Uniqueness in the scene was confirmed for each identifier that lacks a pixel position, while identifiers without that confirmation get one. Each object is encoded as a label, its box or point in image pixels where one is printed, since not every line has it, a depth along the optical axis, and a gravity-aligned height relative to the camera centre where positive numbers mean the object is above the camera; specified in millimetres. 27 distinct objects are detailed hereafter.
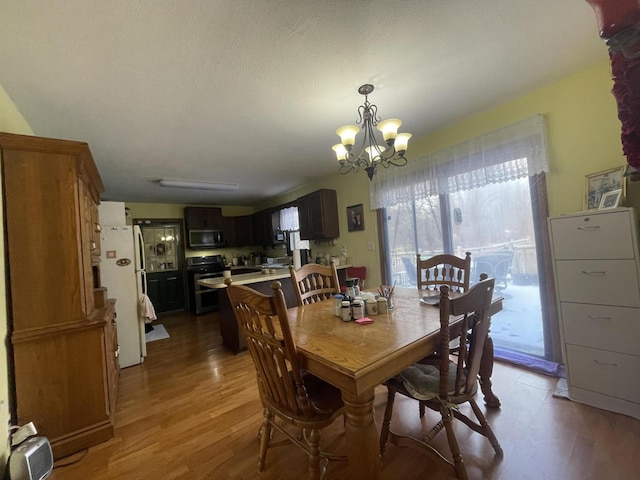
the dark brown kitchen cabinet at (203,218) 5559 +792
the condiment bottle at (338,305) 1543 -380
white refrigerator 2836 -229
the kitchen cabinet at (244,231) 6176 +475
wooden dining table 961 -452
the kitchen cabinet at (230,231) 6008 +490
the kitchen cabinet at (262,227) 5652 +495
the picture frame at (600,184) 1760 +254
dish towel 2912 -560
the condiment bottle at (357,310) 1493 -393
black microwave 5553 +344
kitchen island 3019 -572
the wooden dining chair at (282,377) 1071 -585
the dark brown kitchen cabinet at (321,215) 4078 +473
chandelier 1653 +669
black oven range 5168 -488
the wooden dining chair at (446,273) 2043 -331
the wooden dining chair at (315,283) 2051 -321
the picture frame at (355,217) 3804 +358
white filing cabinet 1582 -533
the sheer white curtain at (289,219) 4931 +545
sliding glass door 2342 -106
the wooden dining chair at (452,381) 1136 -731
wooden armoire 1510 -204
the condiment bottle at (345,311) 1475 -389
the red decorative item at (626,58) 466 +322
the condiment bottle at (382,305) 1601 -406
